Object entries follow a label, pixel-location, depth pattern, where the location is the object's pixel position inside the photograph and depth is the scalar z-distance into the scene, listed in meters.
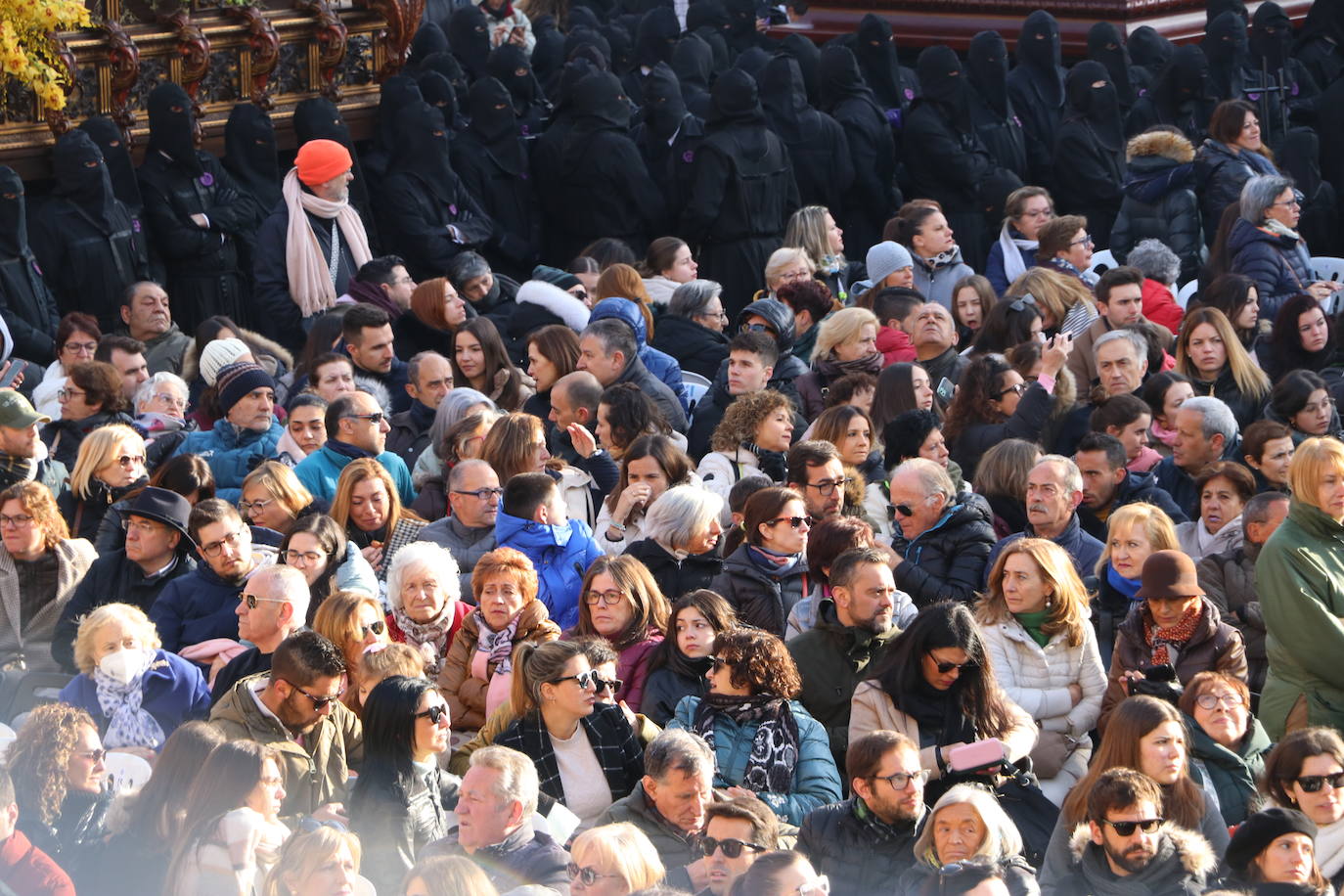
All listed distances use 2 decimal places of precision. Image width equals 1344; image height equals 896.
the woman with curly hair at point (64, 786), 13.09
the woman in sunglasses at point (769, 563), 16.52
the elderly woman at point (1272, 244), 24.77
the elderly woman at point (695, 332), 24.03
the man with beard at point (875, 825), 13.12
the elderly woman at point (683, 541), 16.94
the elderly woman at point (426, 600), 16.19
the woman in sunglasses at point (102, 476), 18.83
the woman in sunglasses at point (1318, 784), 13.52
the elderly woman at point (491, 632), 15.78
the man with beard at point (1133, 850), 12.74
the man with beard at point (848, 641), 15.38
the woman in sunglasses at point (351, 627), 15.34
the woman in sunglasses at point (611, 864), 11.77
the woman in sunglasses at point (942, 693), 14.47
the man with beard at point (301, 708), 14.27
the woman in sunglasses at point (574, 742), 14.32
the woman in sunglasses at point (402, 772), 13.33
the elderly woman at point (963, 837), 12.69
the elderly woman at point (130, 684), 14.88
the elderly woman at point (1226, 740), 14.52
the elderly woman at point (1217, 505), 18.08
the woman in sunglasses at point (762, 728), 14.27
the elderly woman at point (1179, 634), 15.76
